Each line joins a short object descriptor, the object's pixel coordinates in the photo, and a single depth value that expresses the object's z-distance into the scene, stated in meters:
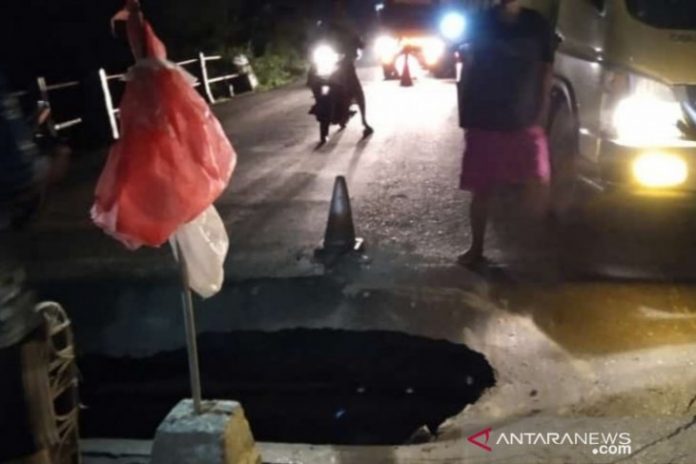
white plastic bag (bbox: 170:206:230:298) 3.84
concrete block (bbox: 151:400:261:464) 3.73
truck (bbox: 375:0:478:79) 21.39
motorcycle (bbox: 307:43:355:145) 11.95
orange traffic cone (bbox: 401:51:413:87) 20.83
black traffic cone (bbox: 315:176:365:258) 7.10
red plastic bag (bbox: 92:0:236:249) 3.60
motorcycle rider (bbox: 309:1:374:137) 11.60
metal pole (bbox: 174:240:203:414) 3.78
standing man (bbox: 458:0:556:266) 6.46
